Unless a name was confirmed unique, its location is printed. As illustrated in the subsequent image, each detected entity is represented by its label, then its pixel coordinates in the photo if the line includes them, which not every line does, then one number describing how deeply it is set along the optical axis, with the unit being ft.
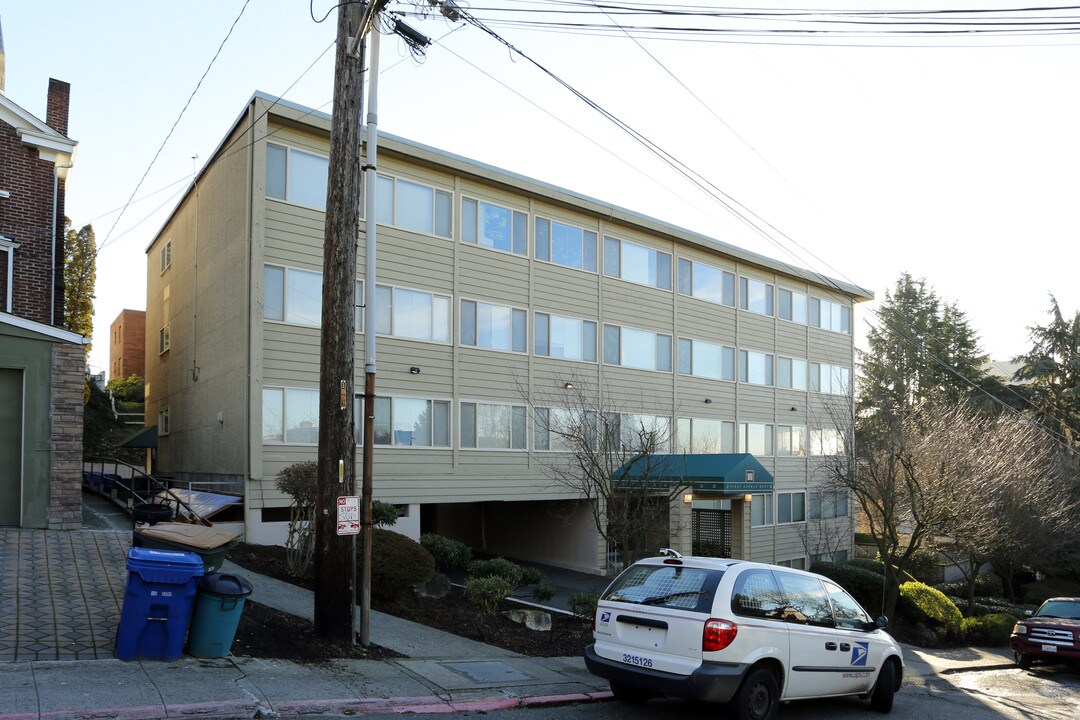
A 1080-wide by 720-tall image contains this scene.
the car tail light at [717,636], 24.79
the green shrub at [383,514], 47.88
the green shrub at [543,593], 47.91
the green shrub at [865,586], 67.05
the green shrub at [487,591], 39.37
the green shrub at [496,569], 48.98
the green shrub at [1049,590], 95.50
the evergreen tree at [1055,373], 144.15
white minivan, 24.91
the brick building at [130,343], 148.56
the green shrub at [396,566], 42.16
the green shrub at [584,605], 44.11
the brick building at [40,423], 47.98
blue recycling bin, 26.81
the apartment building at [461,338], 60.85
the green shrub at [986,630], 62.13
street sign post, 31.76
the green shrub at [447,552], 58.49
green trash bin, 27.91
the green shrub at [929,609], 63.00
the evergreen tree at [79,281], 104.06
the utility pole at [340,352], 32.35
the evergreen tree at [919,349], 165.41
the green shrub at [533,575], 51.62
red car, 47.85
